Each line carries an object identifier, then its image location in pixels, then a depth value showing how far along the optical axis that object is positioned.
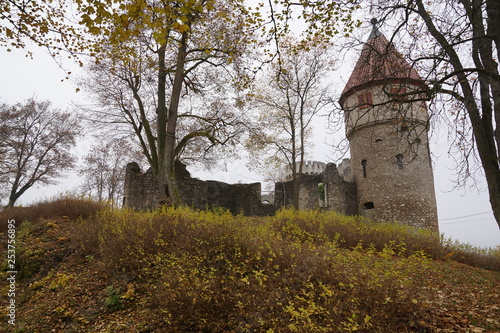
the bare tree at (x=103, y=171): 28.02
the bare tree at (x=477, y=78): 5.36
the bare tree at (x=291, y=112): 16.77
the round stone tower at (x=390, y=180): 17.34
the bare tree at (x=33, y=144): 20.05
